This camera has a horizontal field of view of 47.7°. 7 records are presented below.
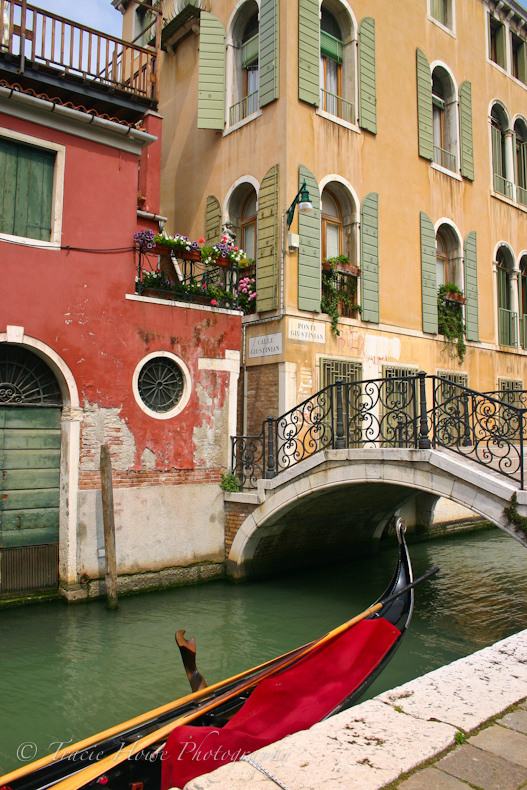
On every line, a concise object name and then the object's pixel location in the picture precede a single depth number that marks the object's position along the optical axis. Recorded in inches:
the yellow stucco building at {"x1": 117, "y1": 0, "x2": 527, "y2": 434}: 370.9
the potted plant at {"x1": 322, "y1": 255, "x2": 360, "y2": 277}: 386.6
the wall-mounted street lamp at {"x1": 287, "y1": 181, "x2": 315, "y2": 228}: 325.1
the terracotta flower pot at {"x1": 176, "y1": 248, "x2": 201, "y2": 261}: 330.8
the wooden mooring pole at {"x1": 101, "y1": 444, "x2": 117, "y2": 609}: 274.1
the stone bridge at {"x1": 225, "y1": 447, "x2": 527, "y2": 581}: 224.7
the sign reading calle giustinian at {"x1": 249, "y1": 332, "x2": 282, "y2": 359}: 361.7
